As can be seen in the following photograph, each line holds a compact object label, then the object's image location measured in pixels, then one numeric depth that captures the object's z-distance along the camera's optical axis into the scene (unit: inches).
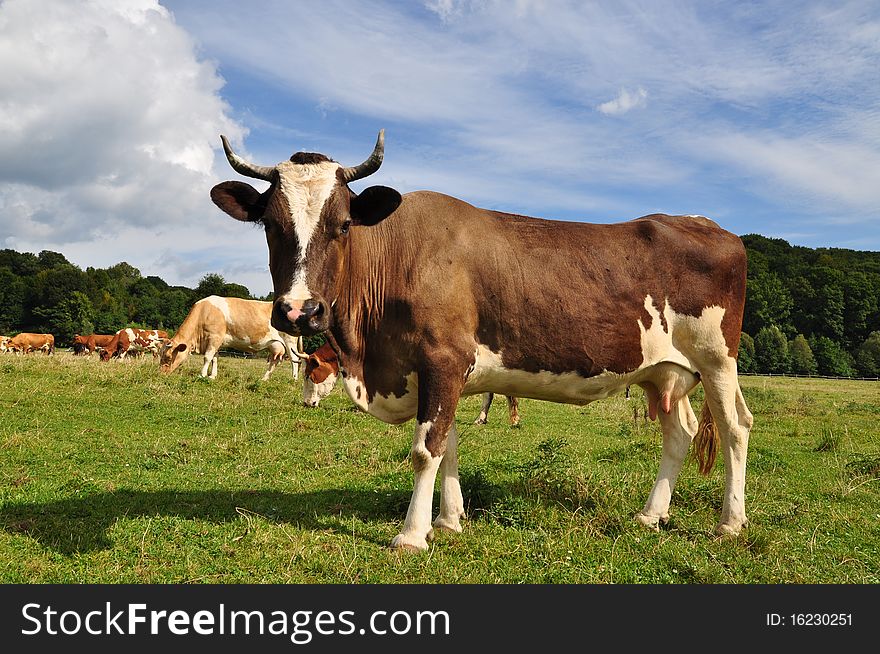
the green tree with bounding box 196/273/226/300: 3840.6
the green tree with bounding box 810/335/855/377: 2893.9
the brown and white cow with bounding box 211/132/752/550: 207.6
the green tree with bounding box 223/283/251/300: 3839.3
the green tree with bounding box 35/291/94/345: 3267.7
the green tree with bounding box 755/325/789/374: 2810.0
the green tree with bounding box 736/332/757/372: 2827.3
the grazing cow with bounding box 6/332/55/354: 1758.0
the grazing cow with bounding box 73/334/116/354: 1605.6
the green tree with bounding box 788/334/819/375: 2783.0
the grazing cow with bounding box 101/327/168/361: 1454.2
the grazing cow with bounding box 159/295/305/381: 821.2
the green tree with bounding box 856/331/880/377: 2842.0
